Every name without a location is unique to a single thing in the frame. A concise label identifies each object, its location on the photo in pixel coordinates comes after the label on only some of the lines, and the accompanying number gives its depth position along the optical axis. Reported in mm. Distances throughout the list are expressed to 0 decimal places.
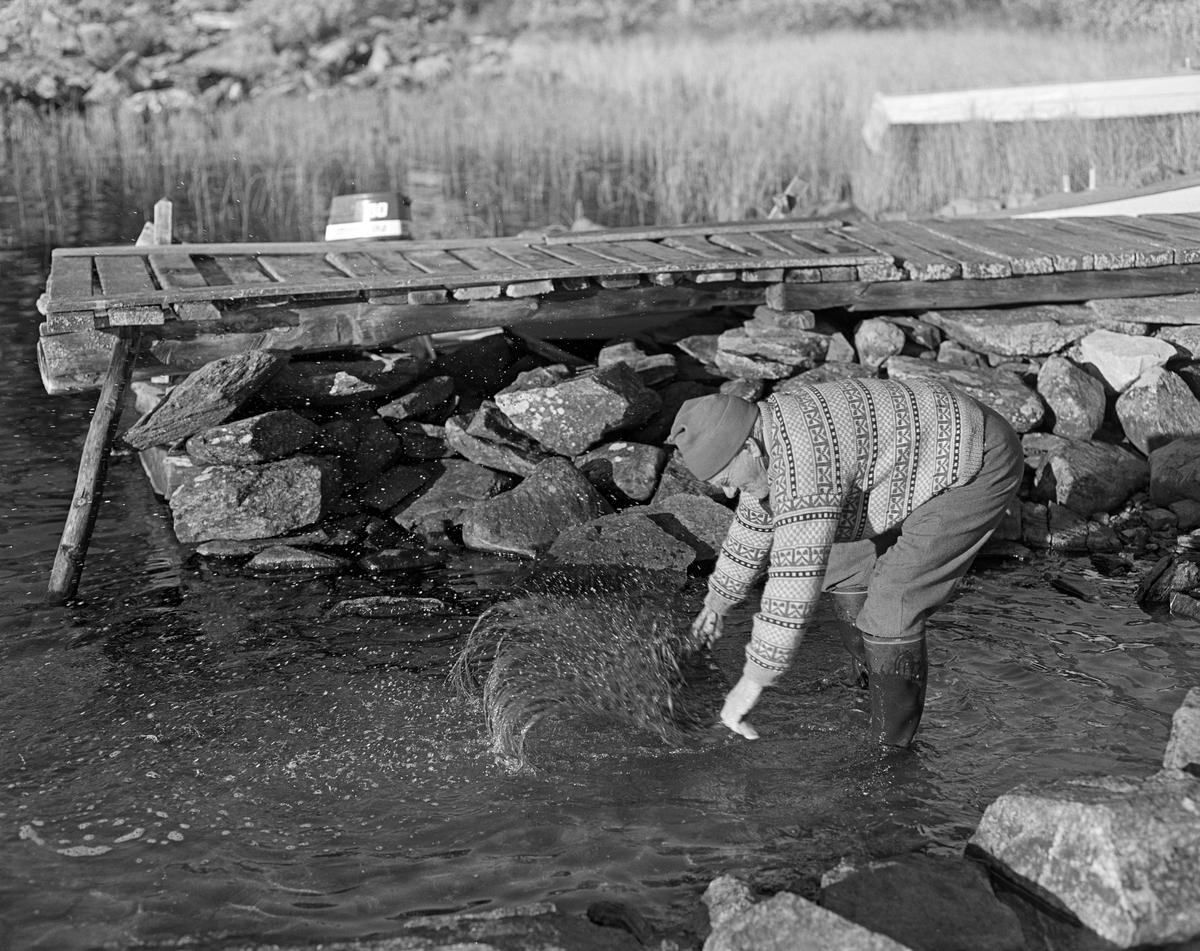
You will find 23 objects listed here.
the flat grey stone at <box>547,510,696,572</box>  7176
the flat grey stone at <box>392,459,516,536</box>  7812
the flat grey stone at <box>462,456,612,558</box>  7512
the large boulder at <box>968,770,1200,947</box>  3770
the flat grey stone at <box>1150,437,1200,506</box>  7645
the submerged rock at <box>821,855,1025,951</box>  3736
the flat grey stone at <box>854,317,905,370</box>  8578
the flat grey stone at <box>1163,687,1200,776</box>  4512
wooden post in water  6789
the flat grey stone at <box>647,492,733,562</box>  7367
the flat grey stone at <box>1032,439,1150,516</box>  7680
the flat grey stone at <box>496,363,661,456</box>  7945
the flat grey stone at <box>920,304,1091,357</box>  8656
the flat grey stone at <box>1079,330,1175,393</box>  8398
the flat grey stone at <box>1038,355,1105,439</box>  8211
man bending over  4348
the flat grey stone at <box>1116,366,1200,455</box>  8125
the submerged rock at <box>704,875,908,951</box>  3529
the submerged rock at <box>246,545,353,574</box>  7289
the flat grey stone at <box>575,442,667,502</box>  7879
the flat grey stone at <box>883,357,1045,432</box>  8117
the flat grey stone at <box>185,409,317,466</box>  7605
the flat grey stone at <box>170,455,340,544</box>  7516
